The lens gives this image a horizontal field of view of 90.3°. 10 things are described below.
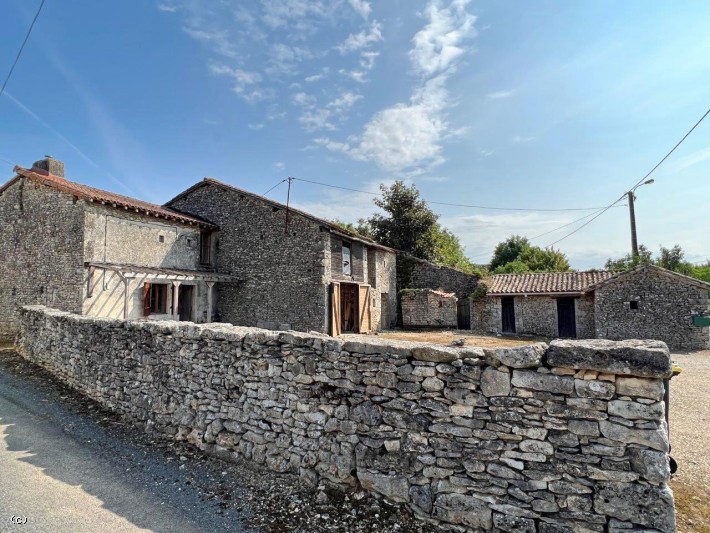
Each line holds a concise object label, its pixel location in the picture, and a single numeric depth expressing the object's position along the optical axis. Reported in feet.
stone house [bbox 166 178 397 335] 55.77
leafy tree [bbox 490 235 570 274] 108.47
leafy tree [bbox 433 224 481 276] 96.58
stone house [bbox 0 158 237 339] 44.62
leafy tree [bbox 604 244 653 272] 70.63
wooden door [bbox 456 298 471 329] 73.61
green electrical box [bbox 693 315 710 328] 50.37
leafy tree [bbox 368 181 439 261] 92.99
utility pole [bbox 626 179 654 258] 70.64
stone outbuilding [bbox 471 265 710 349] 51.78
